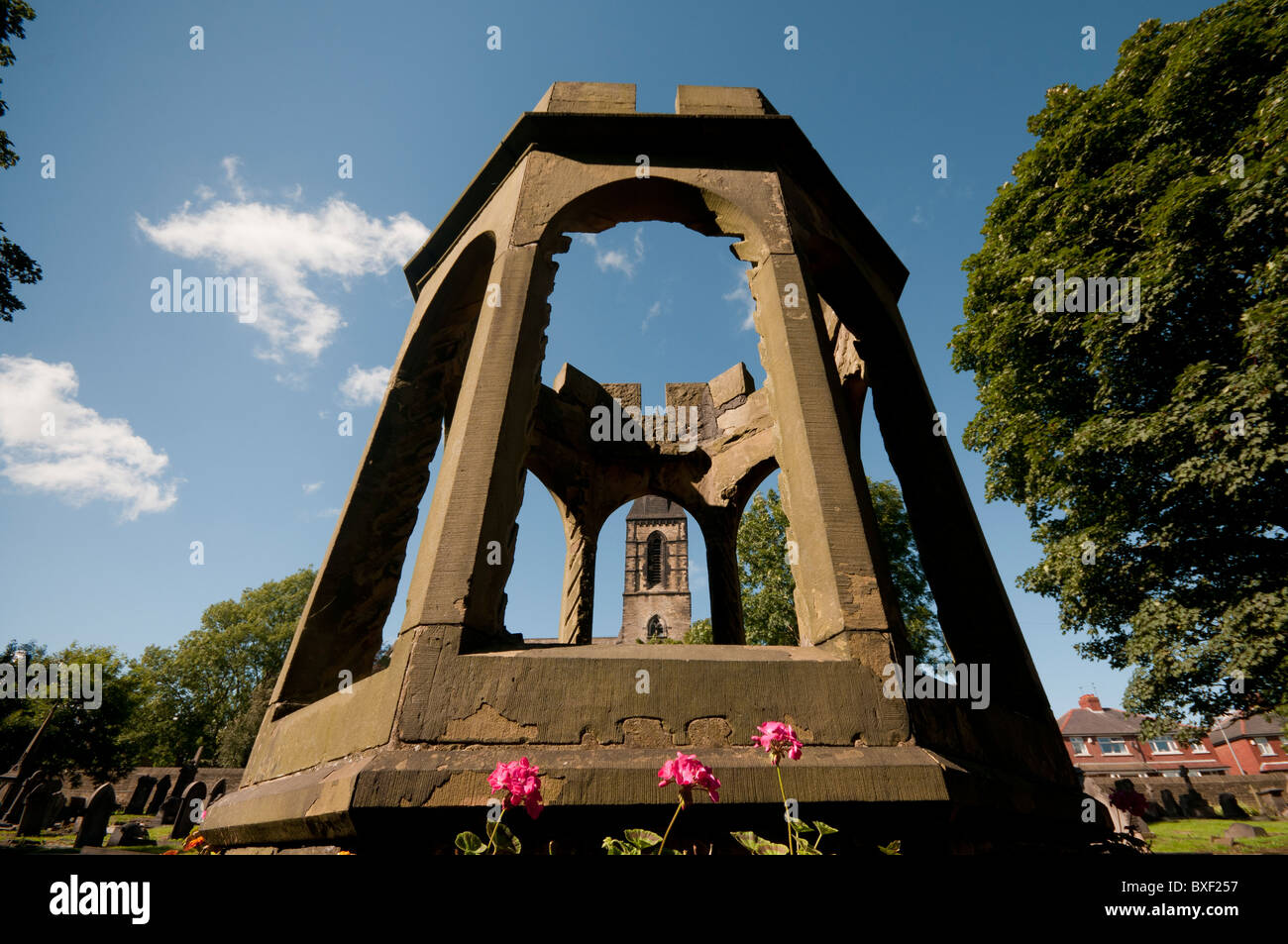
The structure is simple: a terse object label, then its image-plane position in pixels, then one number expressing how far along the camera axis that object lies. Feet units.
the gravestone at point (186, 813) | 49.57
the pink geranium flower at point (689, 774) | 6.60
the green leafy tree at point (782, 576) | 62.80
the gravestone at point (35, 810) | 42.14
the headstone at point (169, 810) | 56.13
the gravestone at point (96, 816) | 36.32
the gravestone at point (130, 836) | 38.34
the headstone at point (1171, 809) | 65.77
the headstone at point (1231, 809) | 64.18
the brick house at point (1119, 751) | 145.38
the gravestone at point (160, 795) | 66.33
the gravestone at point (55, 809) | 46.33
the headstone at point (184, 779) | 66.90
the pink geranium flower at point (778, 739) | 7.21
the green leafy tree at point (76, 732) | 80.64
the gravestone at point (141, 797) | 65.82
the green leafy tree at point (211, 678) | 111.96
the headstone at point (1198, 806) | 65.46
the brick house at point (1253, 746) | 131.75
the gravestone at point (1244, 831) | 40.42
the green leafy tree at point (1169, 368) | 24.32
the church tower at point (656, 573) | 144.15
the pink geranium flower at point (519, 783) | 6.60
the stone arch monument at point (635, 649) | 8.21
